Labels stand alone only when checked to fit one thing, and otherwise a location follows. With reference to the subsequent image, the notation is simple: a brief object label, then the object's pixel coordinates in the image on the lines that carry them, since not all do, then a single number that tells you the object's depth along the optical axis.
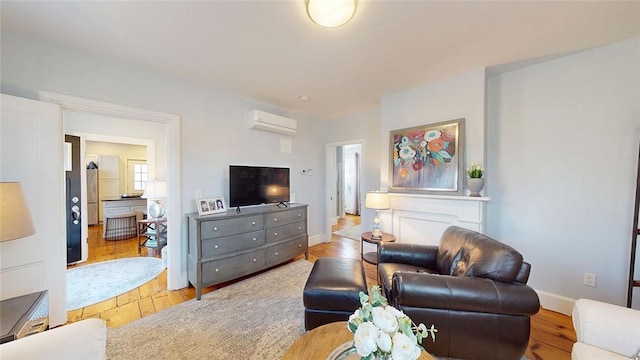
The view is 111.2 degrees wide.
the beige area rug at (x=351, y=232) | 4.85
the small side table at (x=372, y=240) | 2.73
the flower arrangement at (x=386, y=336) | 0.72
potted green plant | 2.36
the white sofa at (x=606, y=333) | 1.03
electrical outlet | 2.06
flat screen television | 2.97
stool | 4.53
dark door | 3.25
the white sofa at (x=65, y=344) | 0.82
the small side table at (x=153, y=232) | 3.86
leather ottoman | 1.71
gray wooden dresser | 2.44
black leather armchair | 1.40
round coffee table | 1.05
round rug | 2.42
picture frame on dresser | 2.68
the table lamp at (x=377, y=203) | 2.93
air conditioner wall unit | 3.27
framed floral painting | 2.58
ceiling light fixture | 1.41
